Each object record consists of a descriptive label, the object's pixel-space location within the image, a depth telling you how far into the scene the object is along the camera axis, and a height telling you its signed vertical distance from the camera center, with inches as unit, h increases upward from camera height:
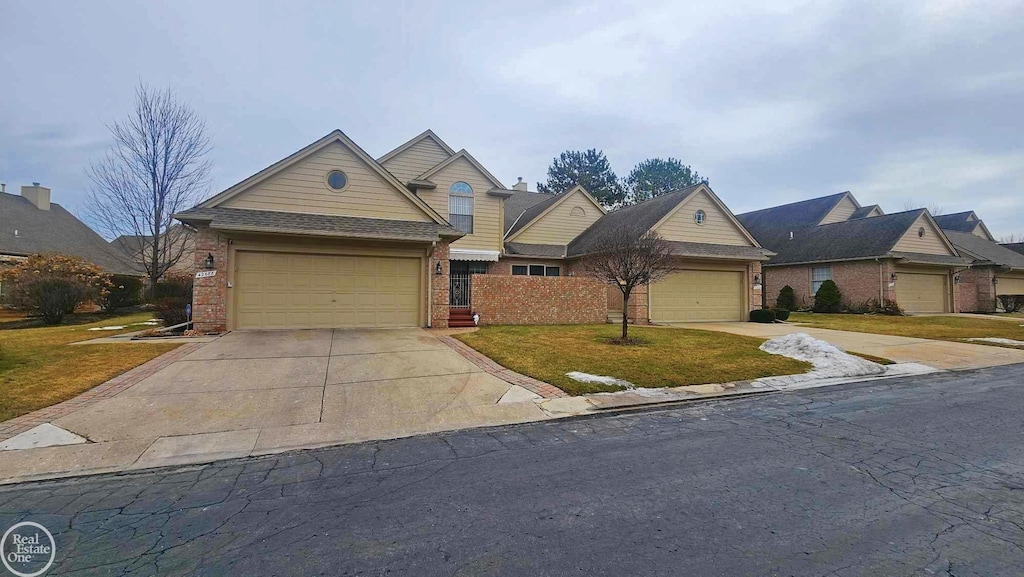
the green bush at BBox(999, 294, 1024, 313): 1069.1 -2.6
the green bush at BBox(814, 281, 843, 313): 984.3 +8.6
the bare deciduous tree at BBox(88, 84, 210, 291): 743.7 +223.5
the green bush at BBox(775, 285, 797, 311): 1071.6 +6.9
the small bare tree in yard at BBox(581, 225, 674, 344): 491.2 +47.1
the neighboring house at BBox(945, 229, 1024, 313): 1056.2 +54.7
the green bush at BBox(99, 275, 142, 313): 782.5 +15.4
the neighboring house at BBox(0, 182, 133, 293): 899.4 +153.8
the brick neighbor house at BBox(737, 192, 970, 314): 932.6 +87.7
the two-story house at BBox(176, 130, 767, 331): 516.7 +68.1
